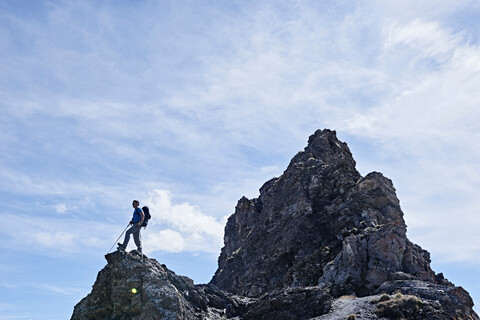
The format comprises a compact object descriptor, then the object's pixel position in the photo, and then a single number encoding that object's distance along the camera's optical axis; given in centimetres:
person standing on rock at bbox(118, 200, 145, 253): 2986
